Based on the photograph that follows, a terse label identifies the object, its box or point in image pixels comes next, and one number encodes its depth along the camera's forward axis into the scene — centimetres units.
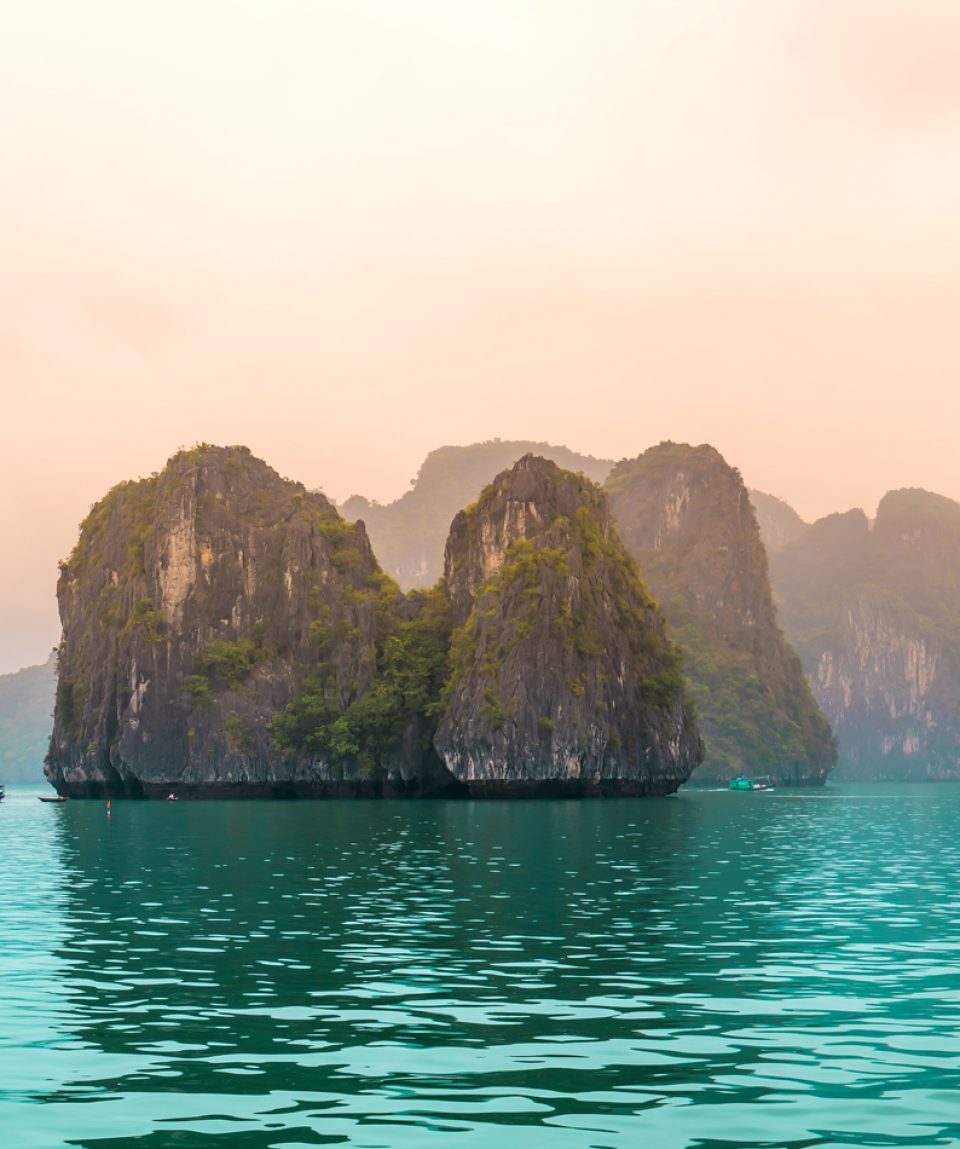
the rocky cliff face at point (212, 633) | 16162
